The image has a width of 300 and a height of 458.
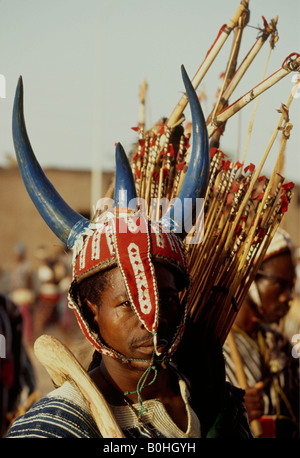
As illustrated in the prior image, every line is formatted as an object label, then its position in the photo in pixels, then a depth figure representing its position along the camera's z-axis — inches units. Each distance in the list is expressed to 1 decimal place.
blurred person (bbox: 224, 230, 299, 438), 195.0
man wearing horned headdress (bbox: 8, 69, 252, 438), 92.9
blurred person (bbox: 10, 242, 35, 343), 602.2
